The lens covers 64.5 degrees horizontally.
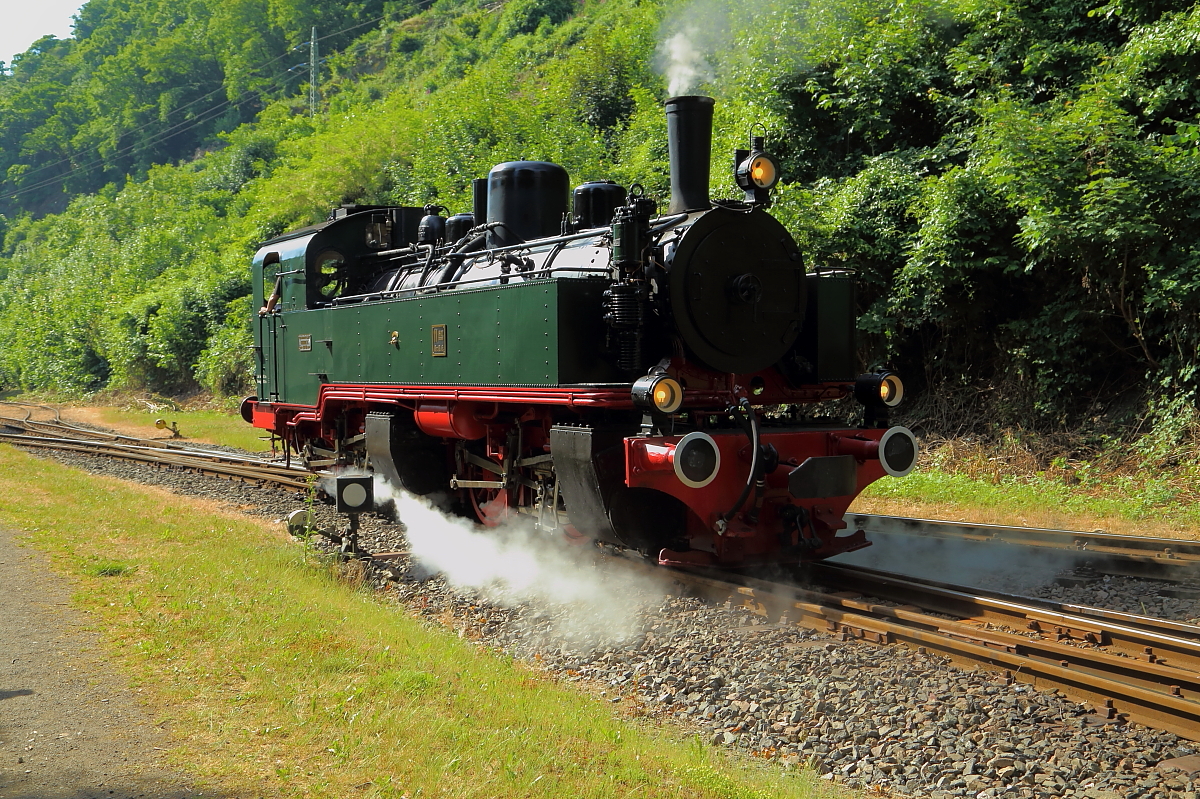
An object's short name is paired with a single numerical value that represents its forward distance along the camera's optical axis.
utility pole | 49.52
